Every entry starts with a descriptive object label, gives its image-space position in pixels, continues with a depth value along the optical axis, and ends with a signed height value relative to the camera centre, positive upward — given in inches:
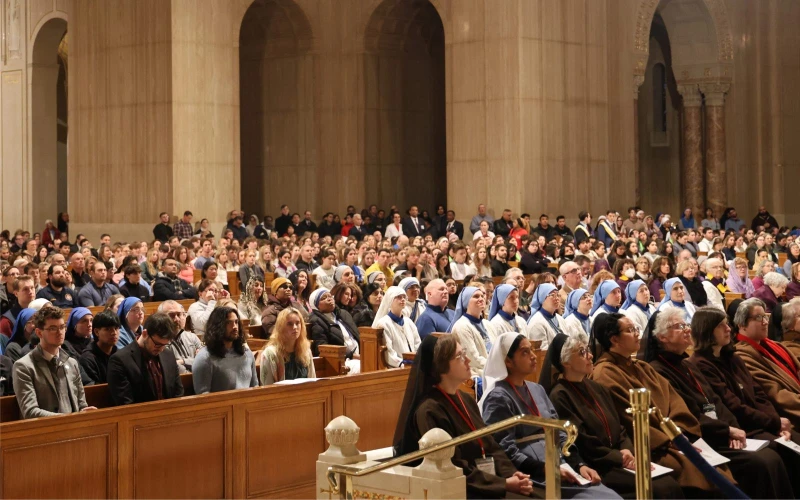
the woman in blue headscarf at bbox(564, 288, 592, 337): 398.3 -20.0
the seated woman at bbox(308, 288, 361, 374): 398.5 -25.0
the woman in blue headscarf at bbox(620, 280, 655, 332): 417.7 -19.0
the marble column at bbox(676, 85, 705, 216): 1091.9 +100.9
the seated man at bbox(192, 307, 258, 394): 293.0 -26.3
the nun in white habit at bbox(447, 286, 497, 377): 355.6 -23.6
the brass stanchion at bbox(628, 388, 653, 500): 176.4 -29.3
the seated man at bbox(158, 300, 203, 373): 358.9 -28.6
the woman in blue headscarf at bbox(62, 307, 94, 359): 318.3 -19.3
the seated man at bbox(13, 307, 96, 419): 257.3 -26.1
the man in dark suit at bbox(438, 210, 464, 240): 876.6 +23.9
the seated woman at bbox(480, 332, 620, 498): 244.1 -32.4
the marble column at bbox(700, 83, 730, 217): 1080.8 +100.9
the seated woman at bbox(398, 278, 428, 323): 426.0 -16.6
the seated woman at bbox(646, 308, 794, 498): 269.3 -40.1
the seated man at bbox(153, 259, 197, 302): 514.3 -11.8
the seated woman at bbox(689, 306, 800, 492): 287.4 -34.5
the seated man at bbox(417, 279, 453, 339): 395.5 -19.7
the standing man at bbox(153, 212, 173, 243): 799.7 +20.7
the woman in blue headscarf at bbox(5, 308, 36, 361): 324.8 -21.8
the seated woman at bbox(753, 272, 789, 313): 484.4 -16.7
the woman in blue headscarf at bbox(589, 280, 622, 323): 407.2 -16.0
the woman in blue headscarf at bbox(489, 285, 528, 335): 375.2 -17.7
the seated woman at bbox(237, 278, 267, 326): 453.1 -18.0
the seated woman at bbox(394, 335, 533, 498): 229.9 -33.0
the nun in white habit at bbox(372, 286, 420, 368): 379.2 -24.4
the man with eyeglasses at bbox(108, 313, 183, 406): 273.0 -26.3
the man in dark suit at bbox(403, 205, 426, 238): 890.7 +25.6
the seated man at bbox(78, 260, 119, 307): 470.6 -12.2
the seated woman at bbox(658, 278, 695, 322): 422.0 -15.1
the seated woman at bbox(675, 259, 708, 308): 503.5 -14.2
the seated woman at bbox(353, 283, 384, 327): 437.1 -20.2
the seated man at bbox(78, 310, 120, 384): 299.0 -23.3
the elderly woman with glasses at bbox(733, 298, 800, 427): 302.2 -29.7
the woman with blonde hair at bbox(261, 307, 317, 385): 308.5 -25.8
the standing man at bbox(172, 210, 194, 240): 799.7 +24.0
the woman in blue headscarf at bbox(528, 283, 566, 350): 385.1 -22.1
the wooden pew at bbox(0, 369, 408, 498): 238.7 -42.5
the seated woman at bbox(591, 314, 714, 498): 265.7 -29.8
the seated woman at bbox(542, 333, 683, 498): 247.6 -36.7
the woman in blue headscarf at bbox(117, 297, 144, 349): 336.2 -17.6
